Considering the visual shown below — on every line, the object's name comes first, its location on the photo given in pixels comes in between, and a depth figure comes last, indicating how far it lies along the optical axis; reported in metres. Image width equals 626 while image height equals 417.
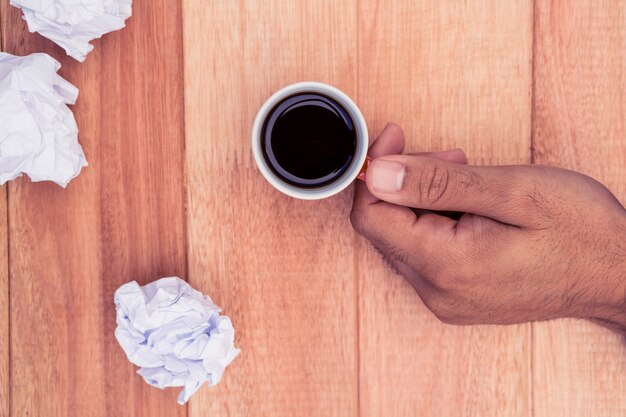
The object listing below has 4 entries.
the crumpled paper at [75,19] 0.59
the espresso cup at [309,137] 0.56
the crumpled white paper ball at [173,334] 0.60
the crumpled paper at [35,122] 0.59
